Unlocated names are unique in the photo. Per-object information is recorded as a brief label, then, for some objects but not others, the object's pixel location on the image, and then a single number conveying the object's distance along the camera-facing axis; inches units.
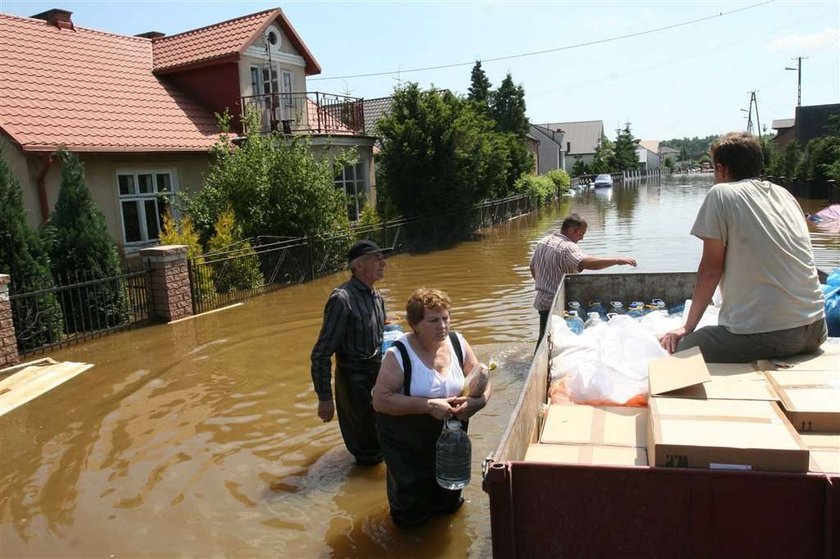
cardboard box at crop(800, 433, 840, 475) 96.2
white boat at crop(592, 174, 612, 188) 2610.7
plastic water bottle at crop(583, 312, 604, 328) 239.7
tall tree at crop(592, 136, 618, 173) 3307.6
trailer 91.5
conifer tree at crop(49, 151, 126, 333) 409.4
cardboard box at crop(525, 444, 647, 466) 110.3
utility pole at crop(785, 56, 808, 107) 2608.3
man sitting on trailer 130.8
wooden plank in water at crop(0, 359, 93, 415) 293.6
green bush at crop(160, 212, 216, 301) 466.9
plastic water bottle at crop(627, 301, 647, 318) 253.9
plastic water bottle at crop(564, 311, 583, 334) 229.1
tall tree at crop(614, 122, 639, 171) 3531.0
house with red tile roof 526.3
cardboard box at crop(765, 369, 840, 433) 106.9
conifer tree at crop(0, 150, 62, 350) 362.9
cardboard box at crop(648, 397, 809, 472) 92.3
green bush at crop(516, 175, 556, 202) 1437.0
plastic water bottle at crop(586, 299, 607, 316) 278.7
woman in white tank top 153.6
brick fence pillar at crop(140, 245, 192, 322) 430.9
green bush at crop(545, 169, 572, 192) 1946.4
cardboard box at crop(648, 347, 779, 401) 113.2
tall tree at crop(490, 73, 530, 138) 1921.8
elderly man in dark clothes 186.7
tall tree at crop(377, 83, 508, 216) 855.7
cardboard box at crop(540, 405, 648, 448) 118.8
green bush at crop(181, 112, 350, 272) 567.2
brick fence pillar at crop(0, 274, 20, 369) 333.7
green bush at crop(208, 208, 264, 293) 504.1
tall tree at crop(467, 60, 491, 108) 1942.7
